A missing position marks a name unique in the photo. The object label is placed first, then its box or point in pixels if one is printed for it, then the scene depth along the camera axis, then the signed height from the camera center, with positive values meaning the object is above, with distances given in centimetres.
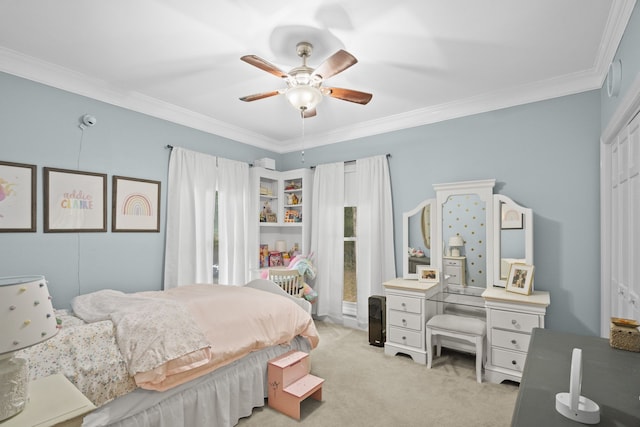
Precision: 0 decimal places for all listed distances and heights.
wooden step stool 231 -130
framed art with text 272 +14
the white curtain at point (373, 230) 404 -17
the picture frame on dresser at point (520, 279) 286 -57
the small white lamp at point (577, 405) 84 -53
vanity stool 283 -106
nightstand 114 -74
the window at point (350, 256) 442 -55
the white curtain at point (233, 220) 411 -5
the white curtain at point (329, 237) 445 -29
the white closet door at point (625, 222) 193 -3
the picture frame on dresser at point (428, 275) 346 -64
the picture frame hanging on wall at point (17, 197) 249 +15
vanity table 278 -64
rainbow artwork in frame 315 +12
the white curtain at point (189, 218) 356 -2
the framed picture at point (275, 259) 482 -66
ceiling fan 210 +101
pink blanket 192 -85
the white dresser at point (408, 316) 323 -105
